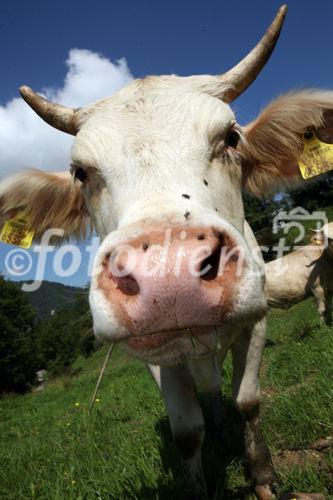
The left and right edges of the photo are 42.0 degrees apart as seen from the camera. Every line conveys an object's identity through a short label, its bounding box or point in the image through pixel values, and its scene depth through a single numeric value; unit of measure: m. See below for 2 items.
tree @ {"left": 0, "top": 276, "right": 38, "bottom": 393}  37.91
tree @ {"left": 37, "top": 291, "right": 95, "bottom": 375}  45.55
